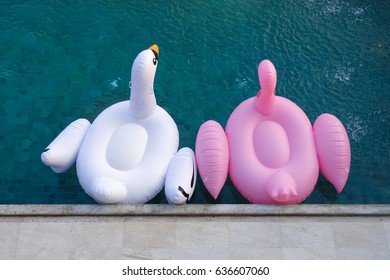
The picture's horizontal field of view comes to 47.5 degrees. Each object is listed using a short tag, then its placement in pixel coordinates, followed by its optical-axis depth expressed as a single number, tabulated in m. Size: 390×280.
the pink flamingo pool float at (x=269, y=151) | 6.39
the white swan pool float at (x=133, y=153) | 6.25
